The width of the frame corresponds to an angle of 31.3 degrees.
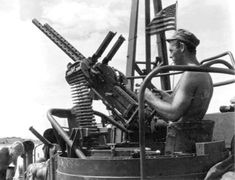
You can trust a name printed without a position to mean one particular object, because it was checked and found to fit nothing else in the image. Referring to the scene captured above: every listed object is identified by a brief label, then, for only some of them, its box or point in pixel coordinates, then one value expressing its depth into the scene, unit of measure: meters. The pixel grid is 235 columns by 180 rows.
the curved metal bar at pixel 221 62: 2.94
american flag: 10.91
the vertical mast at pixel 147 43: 10.67
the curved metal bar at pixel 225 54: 4.10
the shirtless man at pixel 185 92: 3.31
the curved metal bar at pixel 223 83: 4.44
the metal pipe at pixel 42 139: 5.39
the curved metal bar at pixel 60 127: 4.11
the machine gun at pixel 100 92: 5.08
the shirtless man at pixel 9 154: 7.86
